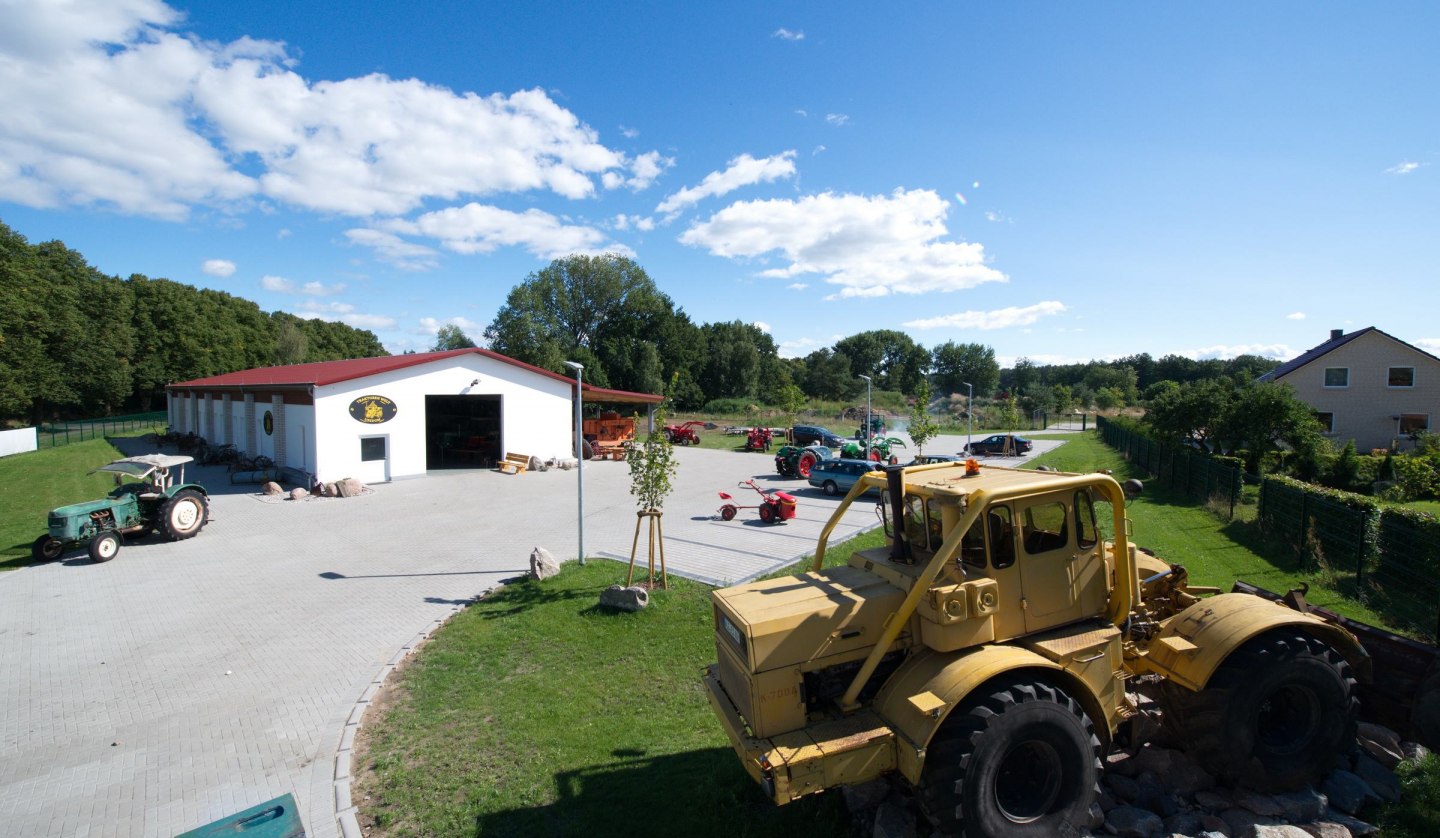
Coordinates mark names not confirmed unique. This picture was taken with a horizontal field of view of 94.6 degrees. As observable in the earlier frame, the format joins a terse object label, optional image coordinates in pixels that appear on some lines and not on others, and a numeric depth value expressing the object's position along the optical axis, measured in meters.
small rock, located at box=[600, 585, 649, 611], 10.02
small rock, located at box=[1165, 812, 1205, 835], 4.61
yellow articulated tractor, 4.27
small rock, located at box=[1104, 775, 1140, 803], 4.97
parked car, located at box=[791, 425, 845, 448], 36.12
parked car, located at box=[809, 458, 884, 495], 21.22
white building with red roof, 22.41
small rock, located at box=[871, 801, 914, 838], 4.61
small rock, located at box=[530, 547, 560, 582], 11.73
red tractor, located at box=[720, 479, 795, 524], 16.75
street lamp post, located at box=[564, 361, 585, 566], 11.75
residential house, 33.47
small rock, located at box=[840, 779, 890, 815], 5.04
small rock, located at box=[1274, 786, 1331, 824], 4.66
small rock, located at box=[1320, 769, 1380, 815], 4.80
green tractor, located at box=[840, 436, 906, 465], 28.04
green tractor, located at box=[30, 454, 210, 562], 13.44
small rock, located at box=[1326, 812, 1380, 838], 4.53
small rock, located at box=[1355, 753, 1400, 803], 4.88
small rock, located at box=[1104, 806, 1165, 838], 4.58
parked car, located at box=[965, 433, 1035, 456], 36.22
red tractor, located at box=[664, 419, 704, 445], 39.47
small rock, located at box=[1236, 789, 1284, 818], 4.69
